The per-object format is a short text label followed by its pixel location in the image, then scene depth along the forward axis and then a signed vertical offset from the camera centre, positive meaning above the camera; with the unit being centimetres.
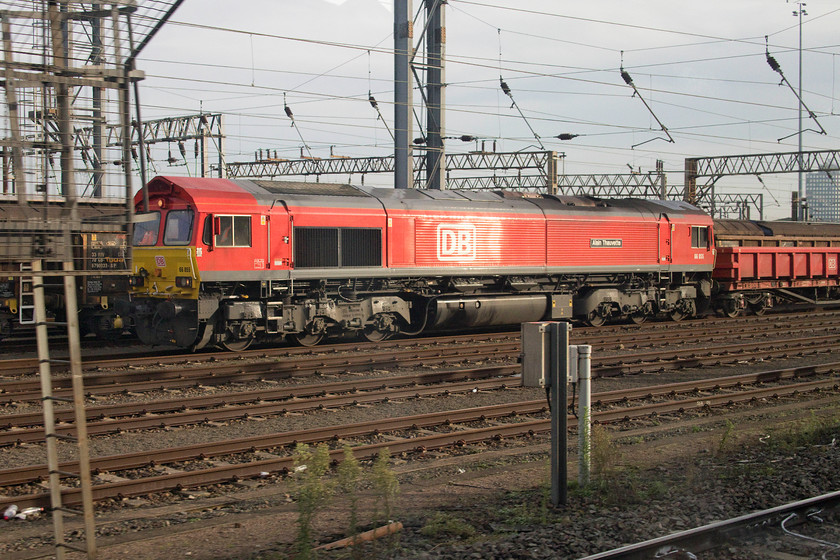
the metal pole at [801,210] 5445 +300
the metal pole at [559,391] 723 -124
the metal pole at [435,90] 2889 +612
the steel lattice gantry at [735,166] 4388 +498
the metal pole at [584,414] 773 -156
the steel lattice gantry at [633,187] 5662 +503
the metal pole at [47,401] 482 -84
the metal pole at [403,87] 2741 +589
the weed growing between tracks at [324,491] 590 -188
